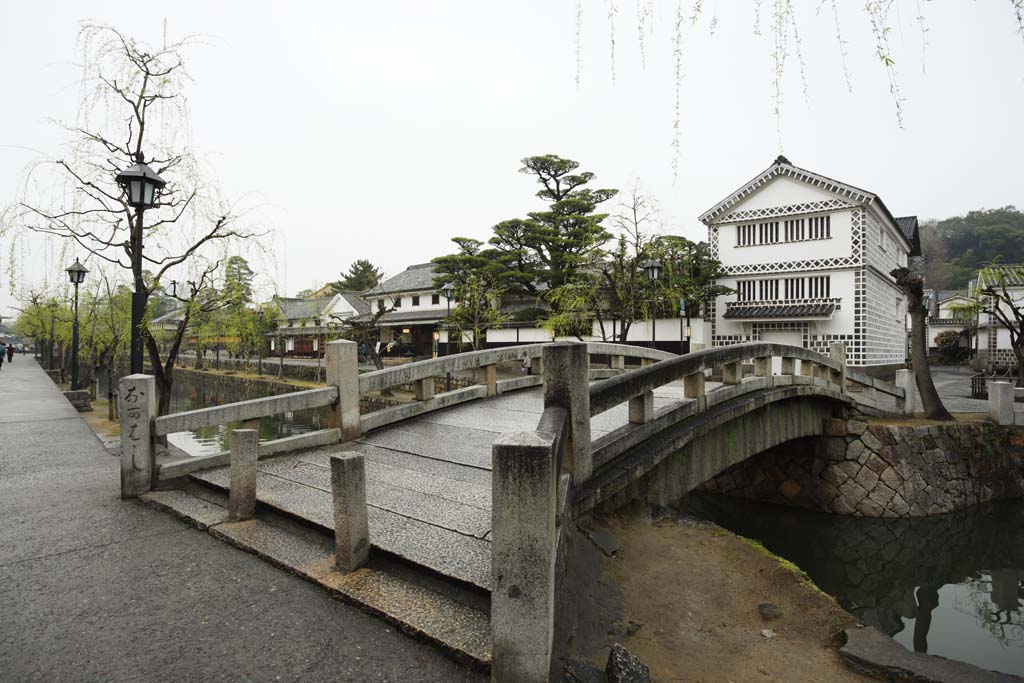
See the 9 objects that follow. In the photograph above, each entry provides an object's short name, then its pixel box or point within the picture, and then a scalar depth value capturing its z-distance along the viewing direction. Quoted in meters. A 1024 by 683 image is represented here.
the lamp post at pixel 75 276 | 14.47
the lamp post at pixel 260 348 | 37.44
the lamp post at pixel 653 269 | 18.50
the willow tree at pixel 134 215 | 9.31
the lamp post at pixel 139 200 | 7.39
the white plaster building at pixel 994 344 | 32.88
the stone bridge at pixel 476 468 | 2.65
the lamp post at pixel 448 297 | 27.69
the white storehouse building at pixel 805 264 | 23.78
